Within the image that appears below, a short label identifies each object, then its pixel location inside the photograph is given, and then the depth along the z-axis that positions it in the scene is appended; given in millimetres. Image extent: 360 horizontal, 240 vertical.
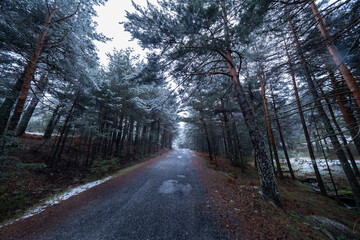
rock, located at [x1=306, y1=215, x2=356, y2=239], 3485
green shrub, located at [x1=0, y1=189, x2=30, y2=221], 3979
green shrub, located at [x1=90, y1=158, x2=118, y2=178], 7474
